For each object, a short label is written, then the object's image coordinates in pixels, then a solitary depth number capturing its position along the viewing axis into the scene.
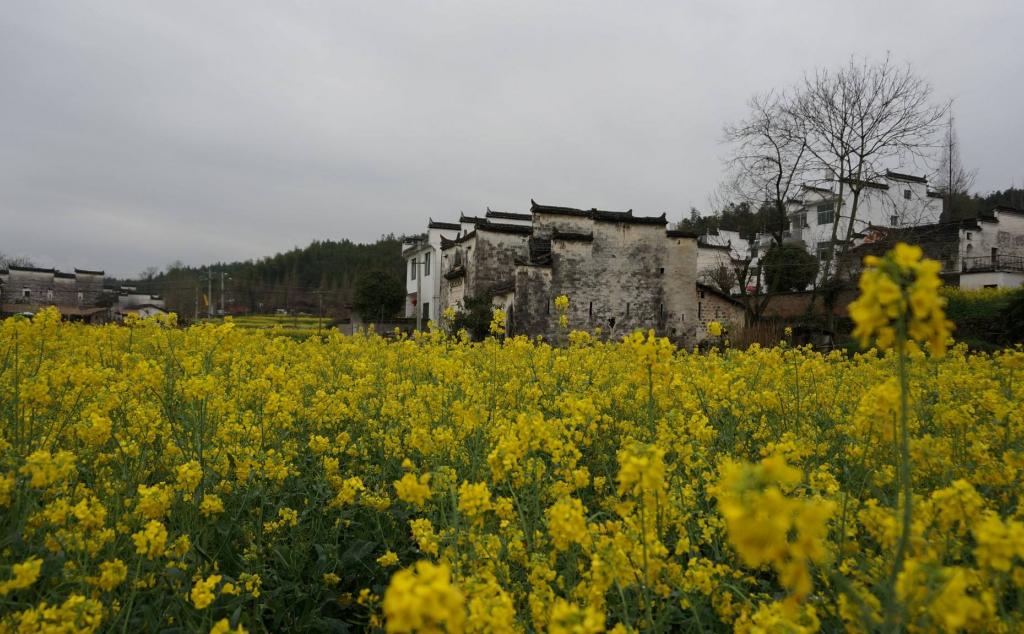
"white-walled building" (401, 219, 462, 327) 37.53
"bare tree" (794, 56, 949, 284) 22.06
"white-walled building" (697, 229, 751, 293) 33.92
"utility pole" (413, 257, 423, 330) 36.92
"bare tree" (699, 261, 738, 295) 29.56
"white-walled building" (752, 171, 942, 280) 42.47
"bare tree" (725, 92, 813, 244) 23.59
